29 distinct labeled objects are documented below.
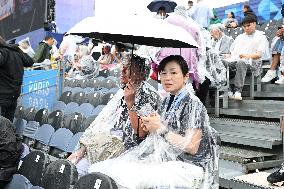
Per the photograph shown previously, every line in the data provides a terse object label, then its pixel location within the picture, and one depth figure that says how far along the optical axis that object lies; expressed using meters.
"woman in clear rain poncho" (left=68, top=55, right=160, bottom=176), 2.90
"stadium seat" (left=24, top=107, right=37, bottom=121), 5.98
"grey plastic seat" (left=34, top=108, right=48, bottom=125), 5.55
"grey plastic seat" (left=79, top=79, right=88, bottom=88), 9.19
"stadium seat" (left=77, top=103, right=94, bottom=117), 6.11
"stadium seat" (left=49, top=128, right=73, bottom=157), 4.46
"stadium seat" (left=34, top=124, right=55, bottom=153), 4.84
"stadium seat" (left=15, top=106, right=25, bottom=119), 6.28
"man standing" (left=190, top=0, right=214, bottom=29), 7.74
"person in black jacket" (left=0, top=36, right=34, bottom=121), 4.76
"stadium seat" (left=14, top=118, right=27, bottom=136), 5.72
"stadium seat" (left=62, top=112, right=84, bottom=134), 4.78
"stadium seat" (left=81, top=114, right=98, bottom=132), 4.63
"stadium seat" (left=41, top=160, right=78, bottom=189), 2.62
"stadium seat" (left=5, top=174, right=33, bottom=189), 2.83
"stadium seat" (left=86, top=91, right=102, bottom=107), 6.54
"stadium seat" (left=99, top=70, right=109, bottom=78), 10.29
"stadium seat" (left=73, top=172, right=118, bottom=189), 2.12
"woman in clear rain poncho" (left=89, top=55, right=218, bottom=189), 2.32
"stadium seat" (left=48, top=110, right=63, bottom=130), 5.14
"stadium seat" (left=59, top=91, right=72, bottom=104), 7.07
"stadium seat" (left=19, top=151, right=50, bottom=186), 3.05
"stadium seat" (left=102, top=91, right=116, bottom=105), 6.29
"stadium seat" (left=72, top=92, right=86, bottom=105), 6.93
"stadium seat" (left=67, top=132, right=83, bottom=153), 4.32
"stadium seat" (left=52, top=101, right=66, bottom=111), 6.81
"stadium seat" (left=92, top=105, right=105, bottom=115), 5.83
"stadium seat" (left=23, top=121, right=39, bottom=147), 5.29
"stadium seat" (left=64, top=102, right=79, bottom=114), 6.44
